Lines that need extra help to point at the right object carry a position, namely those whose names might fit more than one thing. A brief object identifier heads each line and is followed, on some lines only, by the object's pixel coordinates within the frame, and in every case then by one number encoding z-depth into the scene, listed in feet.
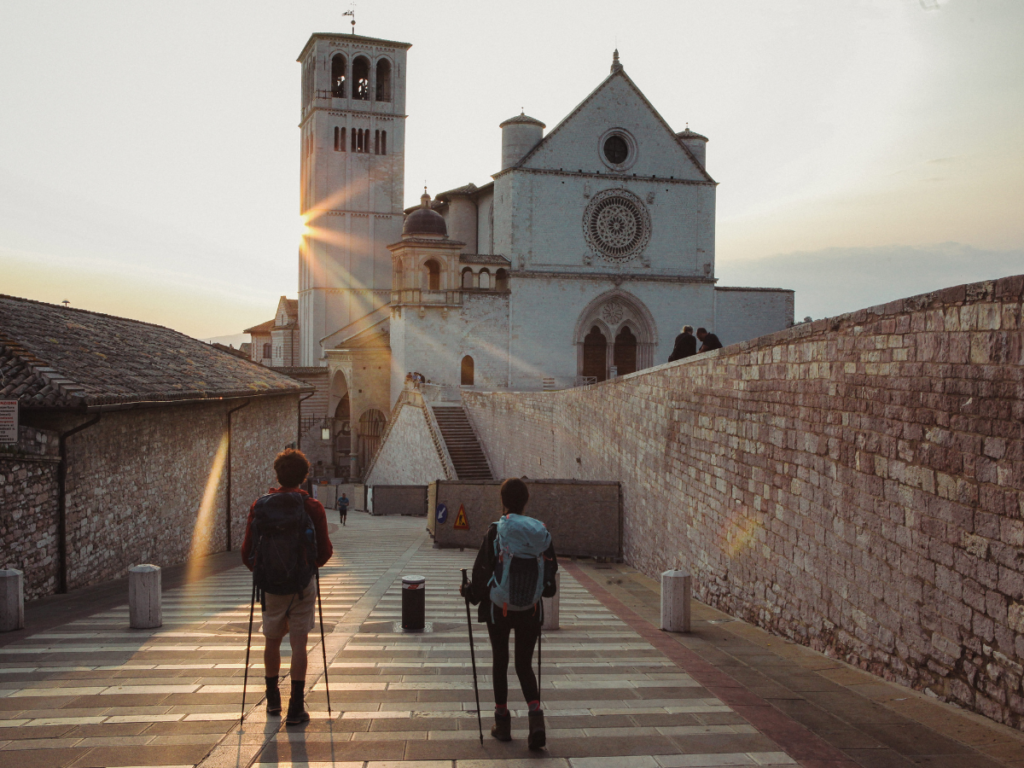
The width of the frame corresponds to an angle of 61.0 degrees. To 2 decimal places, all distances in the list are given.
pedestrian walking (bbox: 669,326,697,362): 54.75
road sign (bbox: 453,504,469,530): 62.49
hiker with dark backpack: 17.93
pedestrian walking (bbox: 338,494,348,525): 99.78
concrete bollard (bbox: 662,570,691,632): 28.99
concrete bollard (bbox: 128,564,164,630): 26.81
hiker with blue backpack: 17.35
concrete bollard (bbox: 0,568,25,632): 26.94
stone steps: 108.78
